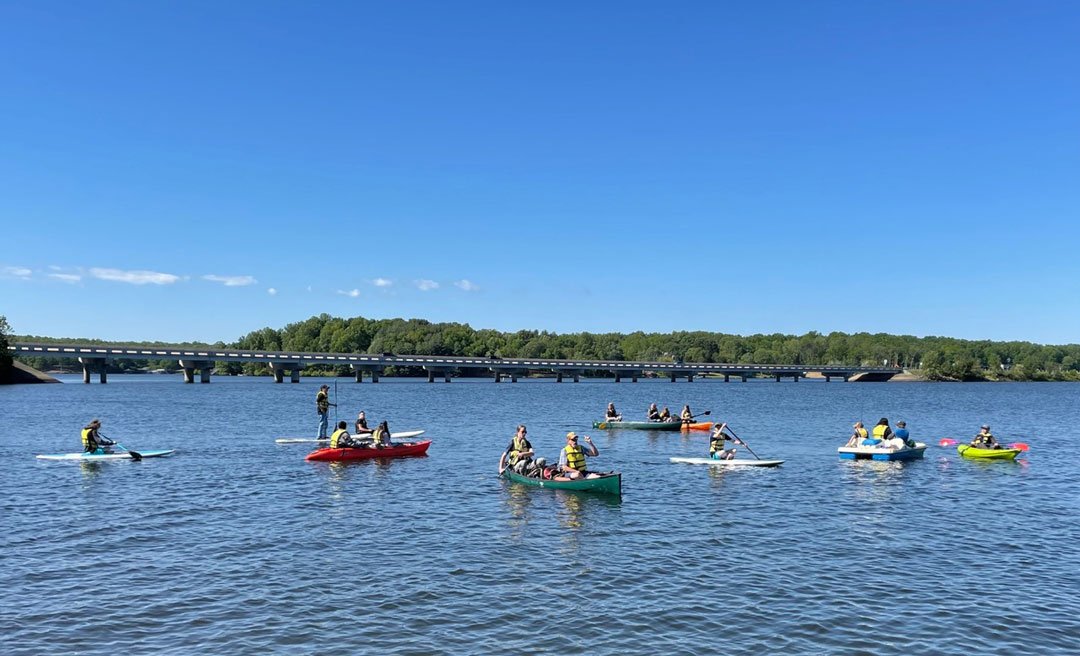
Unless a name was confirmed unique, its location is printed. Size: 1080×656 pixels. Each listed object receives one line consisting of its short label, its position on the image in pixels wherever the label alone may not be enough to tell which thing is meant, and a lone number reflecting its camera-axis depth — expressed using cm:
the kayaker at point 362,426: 4522
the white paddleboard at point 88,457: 4081
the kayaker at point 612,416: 6862
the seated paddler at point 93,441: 4097
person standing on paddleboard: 5084
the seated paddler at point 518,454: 3422
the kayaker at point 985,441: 4572
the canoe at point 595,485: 3106
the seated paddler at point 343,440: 4300
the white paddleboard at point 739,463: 4006
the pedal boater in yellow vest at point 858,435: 4503
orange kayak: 6638
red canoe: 4238
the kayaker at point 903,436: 4503
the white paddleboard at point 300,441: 4975
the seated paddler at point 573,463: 3228
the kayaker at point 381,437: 4384
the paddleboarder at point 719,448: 4119
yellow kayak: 4459
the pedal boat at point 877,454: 4375
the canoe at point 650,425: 6681
